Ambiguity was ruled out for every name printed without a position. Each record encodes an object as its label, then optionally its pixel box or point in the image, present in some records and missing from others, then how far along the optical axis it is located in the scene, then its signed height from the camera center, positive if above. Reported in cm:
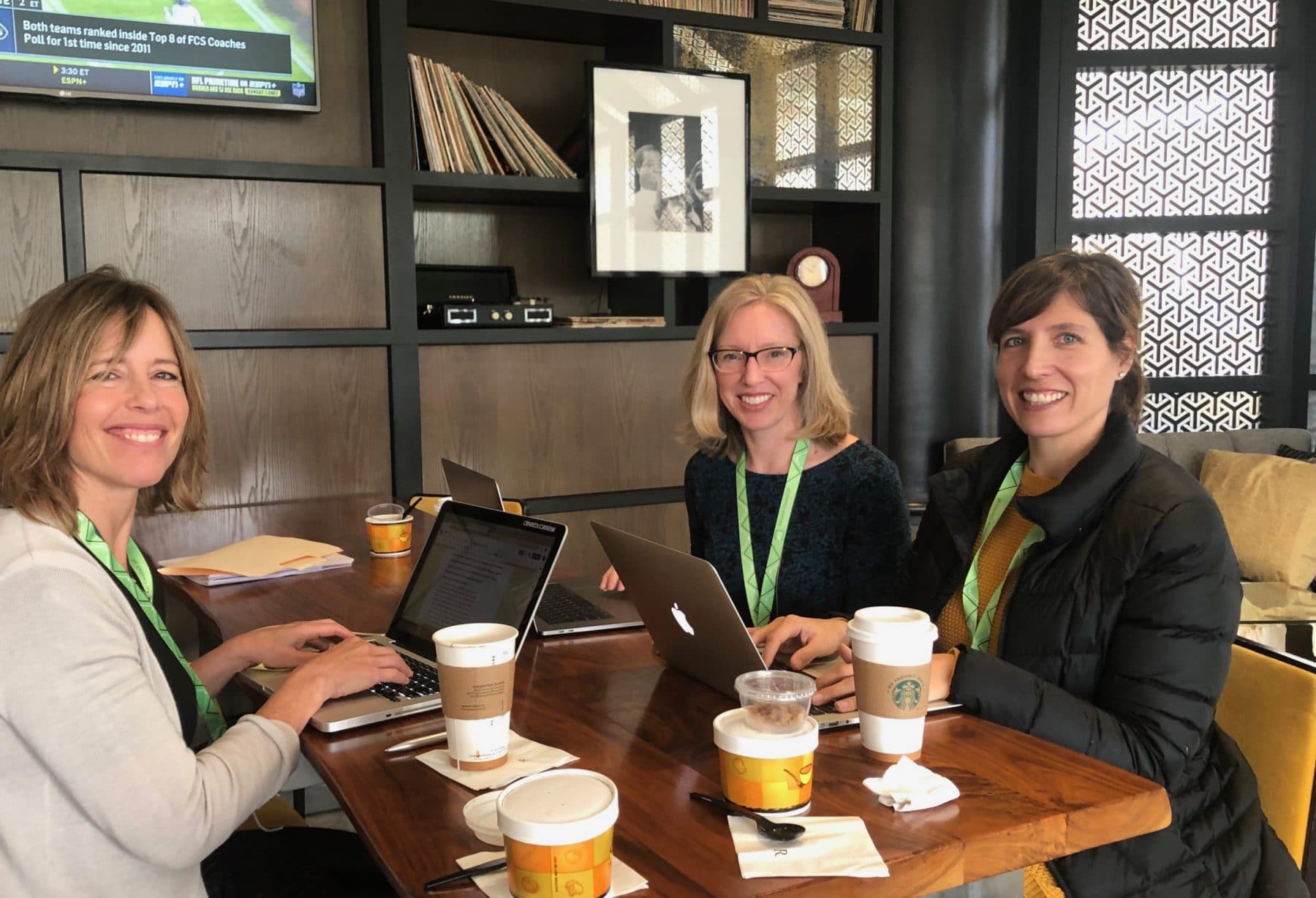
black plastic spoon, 93 -44
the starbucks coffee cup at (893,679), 109 -36
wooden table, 91 -45
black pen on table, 86 -44
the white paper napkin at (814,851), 88 -45
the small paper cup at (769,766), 96 -40
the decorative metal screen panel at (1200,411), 421 -32
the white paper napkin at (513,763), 107 -45
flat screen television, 269 +78
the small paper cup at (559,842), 80 -39
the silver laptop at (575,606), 165 -45
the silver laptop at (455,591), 129 -35
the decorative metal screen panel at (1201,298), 414 +14
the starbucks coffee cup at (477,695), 108 -37
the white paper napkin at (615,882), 85 -45
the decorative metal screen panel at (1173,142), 407 +75
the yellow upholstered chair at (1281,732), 135 -53
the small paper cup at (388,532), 221 -41
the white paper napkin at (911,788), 100 -44
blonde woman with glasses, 198 -28
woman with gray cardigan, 99 -34
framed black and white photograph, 330 +53
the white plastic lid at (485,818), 95 -45
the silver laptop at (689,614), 121 -34
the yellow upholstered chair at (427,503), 262 -41
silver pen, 117 -46
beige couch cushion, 345 -61
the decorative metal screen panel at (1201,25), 405 +119
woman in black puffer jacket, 124 -35
